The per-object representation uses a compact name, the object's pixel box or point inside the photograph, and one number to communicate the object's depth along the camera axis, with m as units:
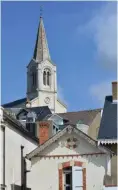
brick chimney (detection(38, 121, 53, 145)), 39.91
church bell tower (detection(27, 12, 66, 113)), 174.38
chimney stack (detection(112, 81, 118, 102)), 40.67
